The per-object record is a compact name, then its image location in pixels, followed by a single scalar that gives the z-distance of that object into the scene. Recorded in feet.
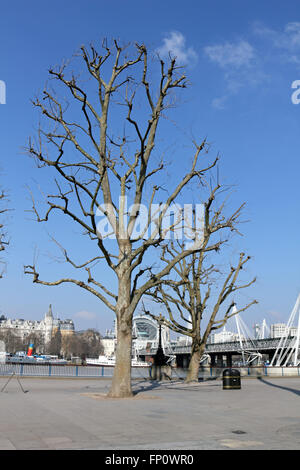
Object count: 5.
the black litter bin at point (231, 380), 72.74
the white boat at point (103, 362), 252.21
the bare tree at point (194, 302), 95.09
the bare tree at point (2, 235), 89.64
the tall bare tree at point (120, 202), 55.26
